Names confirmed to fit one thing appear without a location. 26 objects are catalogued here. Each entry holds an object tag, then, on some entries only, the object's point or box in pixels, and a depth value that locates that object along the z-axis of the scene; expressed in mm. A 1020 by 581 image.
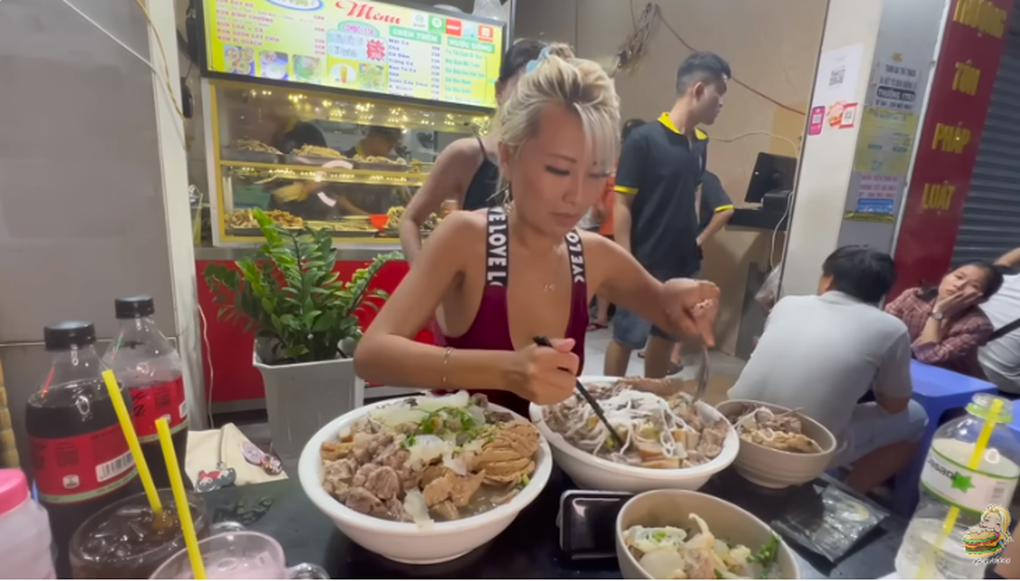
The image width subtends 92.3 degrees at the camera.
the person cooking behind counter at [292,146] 2787
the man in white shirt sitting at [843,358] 1534
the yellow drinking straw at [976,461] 658
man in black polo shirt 2338
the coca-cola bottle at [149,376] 756
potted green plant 1992
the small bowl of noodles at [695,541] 572
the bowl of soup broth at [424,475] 582
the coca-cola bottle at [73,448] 595
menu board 2445
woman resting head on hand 2131
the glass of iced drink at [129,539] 529
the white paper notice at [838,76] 2229
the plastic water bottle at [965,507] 663
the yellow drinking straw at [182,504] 506
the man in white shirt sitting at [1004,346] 2176
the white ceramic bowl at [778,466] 808
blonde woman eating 872
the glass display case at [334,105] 2484
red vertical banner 2379
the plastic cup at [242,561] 535
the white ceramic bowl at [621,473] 710
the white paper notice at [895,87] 2221
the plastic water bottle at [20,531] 477
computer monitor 3236
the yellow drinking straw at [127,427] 527
